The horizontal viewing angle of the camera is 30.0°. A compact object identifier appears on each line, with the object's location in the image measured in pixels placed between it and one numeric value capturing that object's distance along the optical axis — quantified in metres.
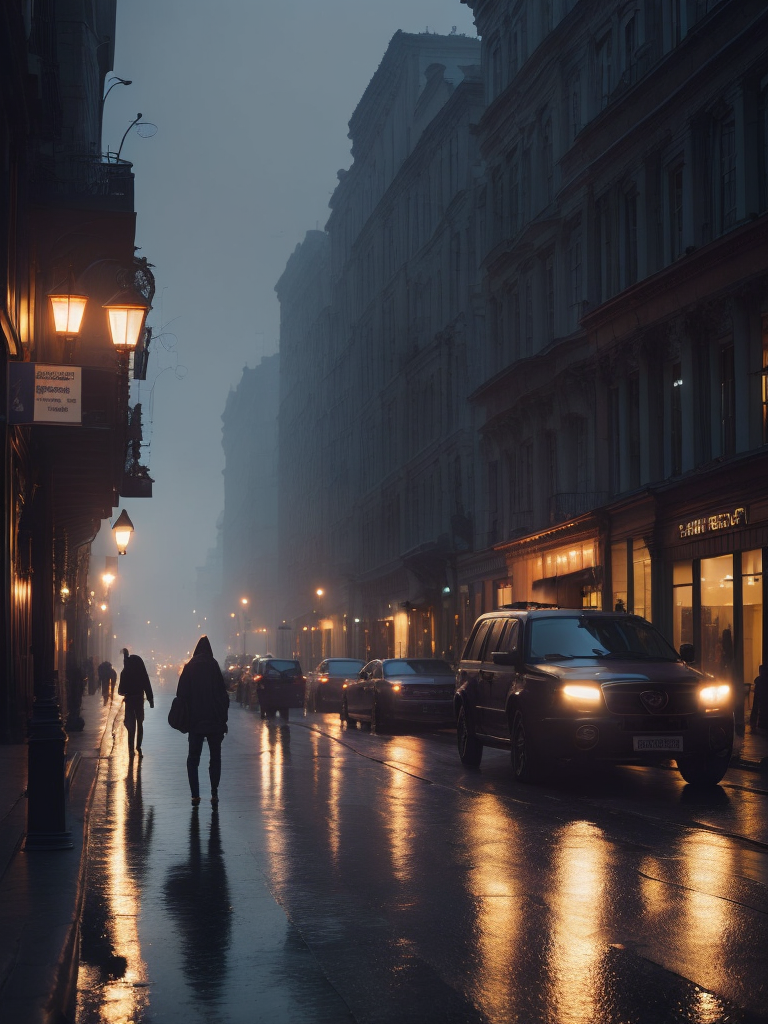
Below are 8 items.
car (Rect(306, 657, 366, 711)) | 44.25
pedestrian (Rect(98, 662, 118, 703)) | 59.34
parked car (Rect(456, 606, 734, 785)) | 15.89
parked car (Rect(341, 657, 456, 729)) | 30.58
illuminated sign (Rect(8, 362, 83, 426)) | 14.84
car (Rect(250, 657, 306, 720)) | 41.72
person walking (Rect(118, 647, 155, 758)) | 24.36
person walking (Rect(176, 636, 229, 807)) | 16.08
